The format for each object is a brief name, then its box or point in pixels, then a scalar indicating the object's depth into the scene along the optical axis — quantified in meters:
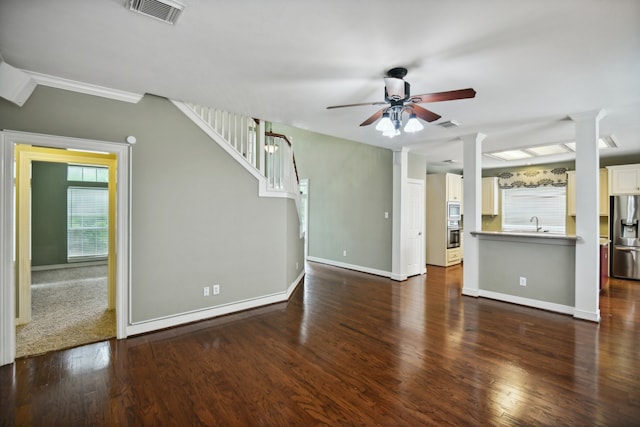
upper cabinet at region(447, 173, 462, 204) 7.09
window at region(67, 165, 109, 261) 6.89
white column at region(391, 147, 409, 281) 5.79
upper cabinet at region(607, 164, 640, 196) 5.82
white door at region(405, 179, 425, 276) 6.09
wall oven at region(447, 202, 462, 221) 7.13
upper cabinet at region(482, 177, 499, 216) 7.88
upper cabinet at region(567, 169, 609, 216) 6.17
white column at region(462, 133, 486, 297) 4.77
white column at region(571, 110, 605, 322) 3.68
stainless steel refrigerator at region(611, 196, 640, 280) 5.83
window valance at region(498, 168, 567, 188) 7.08
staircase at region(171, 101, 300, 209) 3.67
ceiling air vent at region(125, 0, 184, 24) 1.80
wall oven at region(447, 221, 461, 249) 7.12
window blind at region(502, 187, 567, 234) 7.16
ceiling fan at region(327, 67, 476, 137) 2.46
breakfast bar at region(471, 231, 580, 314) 4.00
